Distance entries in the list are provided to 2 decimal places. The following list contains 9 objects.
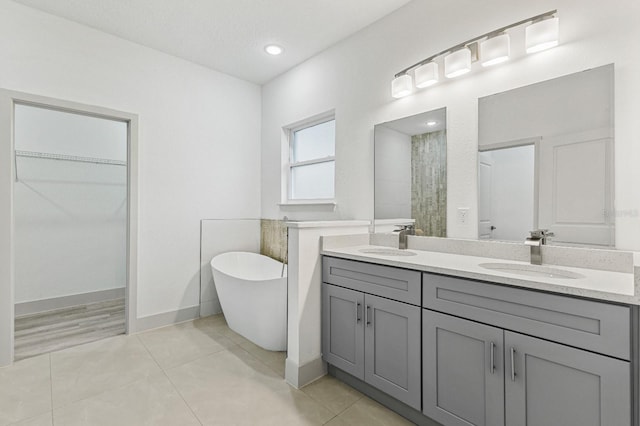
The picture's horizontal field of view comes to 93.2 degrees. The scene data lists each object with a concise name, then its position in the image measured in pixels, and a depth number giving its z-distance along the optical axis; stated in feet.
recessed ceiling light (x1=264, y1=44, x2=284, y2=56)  9.52
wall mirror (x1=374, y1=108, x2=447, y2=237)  6.95
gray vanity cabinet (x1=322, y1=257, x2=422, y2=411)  5.20
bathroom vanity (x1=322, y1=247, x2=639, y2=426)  3.41
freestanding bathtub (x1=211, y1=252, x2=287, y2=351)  7.88
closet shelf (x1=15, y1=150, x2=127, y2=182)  10.48
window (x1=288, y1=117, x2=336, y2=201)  10.16
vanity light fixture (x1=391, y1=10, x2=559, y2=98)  5.24
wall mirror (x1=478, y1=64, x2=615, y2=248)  4.92
